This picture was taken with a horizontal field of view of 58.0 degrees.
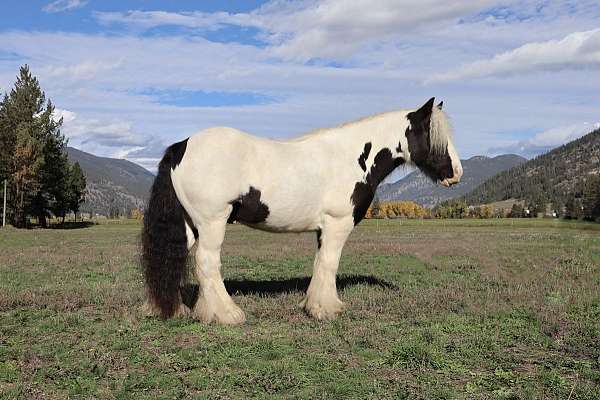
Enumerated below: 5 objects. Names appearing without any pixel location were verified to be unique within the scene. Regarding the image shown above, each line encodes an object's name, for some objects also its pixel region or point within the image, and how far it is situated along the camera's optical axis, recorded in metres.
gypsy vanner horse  8.56
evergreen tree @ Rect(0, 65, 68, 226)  52.97
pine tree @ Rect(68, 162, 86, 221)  71.12
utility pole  54.00
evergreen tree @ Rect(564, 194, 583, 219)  101.56
